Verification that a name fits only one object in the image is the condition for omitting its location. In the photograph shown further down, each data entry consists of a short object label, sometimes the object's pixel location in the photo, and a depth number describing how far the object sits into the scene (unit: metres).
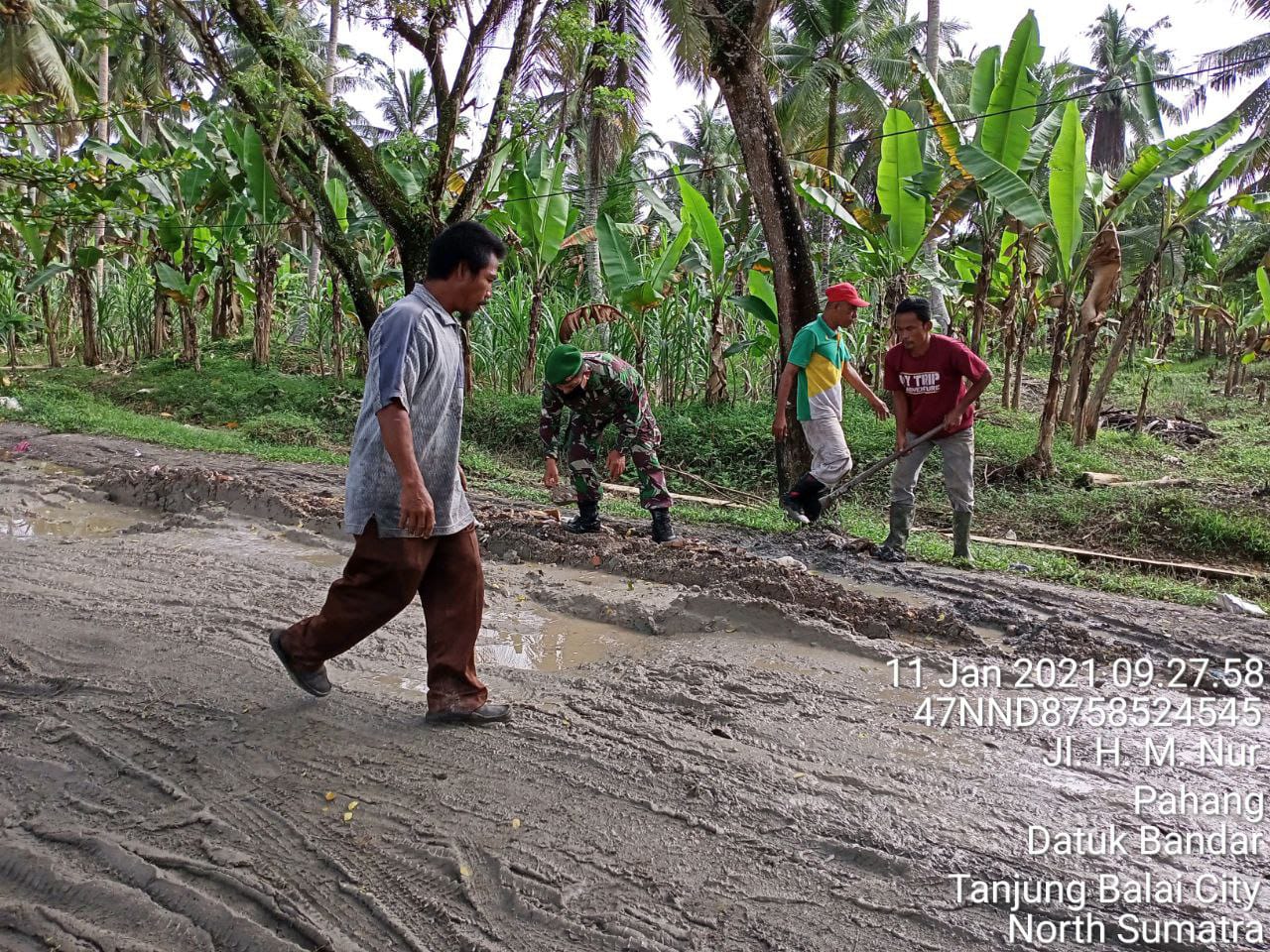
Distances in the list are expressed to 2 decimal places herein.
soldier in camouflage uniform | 5.89
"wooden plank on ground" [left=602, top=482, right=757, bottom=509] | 7.96
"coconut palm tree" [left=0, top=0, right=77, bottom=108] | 20.00
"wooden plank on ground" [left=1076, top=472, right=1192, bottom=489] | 8.27
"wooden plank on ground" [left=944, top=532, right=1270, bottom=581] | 6.16
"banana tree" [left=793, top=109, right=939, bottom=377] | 8.12
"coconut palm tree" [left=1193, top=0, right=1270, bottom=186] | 18.28
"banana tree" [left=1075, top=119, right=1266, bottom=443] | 7.47
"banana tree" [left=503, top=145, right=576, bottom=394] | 10.56
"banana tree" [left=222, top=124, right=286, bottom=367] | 11.66
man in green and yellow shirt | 6.51
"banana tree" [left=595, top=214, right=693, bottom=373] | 9.89
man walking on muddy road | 2.79
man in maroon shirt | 5.66
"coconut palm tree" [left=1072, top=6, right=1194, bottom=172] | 28.41
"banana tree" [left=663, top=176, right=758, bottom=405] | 9.33
